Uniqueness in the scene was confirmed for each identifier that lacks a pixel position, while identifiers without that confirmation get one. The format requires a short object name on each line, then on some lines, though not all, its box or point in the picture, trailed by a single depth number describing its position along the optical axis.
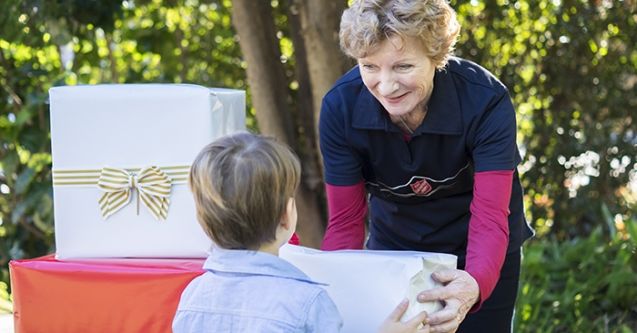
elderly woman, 2.08
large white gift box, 2.19
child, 1.75
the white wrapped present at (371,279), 1.91
